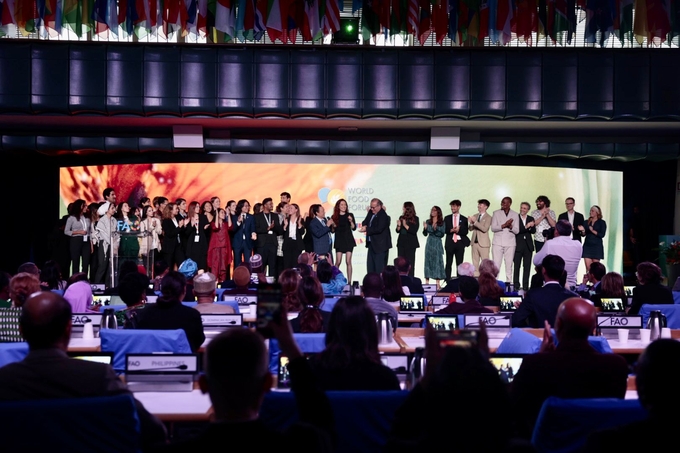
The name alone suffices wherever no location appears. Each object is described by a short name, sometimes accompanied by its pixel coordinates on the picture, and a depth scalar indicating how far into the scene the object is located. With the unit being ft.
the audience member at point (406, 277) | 33.55
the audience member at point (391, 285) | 26.84
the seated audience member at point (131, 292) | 21.04
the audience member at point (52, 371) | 10.33
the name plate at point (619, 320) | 21.16
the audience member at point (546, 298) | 22.07
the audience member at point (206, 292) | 22.36
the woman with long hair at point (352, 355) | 11.59
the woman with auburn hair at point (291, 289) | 22.31
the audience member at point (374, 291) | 22.38
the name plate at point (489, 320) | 20.46
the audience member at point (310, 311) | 18.58
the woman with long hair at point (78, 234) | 55.93
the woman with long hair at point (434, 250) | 55.93
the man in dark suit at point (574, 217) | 57.26
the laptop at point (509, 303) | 25.91
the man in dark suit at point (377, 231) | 55.47
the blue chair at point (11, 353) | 14.76
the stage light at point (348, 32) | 59.52
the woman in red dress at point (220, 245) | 56.13
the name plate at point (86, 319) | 21.07
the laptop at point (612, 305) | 25.48
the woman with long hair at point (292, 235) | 56.13
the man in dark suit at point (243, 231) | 56.24
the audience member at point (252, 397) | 6.95
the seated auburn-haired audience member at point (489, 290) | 26.53
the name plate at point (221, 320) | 20.99
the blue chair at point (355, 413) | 10.41
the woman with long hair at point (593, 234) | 57.21
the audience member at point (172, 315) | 19.02
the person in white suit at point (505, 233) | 55.57
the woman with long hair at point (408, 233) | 55.67
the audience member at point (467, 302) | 22.67
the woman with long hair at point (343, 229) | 55.36
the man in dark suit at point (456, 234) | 55.42
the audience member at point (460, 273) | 31.83
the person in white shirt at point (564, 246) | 30.48
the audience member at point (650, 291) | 25.75
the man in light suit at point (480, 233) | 56.08
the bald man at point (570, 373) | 11.51
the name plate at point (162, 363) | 13.73
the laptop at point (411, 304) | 26.47
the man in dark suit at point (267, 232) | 55.57
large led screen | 63.05
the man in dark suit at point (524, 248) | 56.59
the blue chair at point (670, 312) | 23.41
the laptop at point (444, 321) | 20.17
